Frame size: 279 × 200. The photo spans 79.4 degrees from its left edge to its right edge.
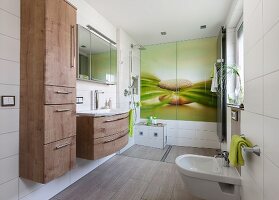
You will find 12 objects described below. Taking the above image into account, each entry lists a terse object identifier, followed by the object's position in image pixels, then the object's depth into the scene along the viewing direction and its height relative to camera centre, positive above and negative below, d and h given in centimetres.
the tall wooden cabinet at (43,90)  142 +10
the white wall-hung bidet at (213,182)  144 -73
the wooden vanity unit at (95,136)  189 -41
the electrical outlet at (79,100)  218 +1
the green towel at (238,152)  111 -34
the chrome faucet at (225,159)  170 -60
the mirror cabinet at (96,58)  225 +65
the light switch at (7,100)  138 +0
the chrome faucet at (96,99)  252 +3
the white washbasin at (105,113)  191 -15
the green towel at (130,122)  274 -36
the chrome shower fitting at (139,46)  383 +127
